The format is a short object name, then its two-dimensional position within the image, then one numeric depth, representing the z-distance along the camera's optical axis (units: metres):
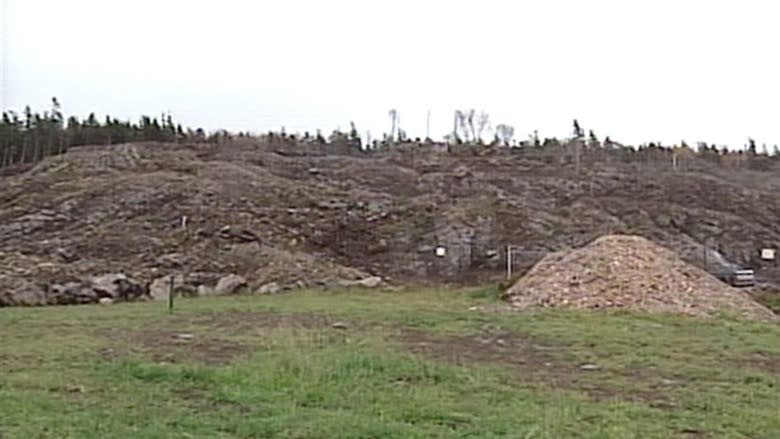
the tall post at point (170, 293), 19.74
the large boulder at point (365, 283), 26.55
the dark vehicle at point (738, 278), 25.67
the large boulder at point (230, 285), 24.90
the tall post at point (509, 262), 28.96
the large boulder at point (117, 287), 23.84
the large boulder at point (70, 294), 22.95
